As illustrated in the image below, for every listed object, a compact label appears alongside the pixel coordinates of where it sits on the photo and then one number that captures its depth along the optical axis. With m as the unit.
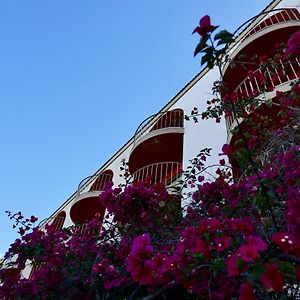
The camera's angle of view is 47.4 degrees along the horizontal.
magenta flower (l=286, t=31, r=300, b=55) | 4.28
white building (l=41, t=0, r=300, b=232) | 8.70
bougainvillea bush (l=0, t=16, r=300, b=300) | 2.14
